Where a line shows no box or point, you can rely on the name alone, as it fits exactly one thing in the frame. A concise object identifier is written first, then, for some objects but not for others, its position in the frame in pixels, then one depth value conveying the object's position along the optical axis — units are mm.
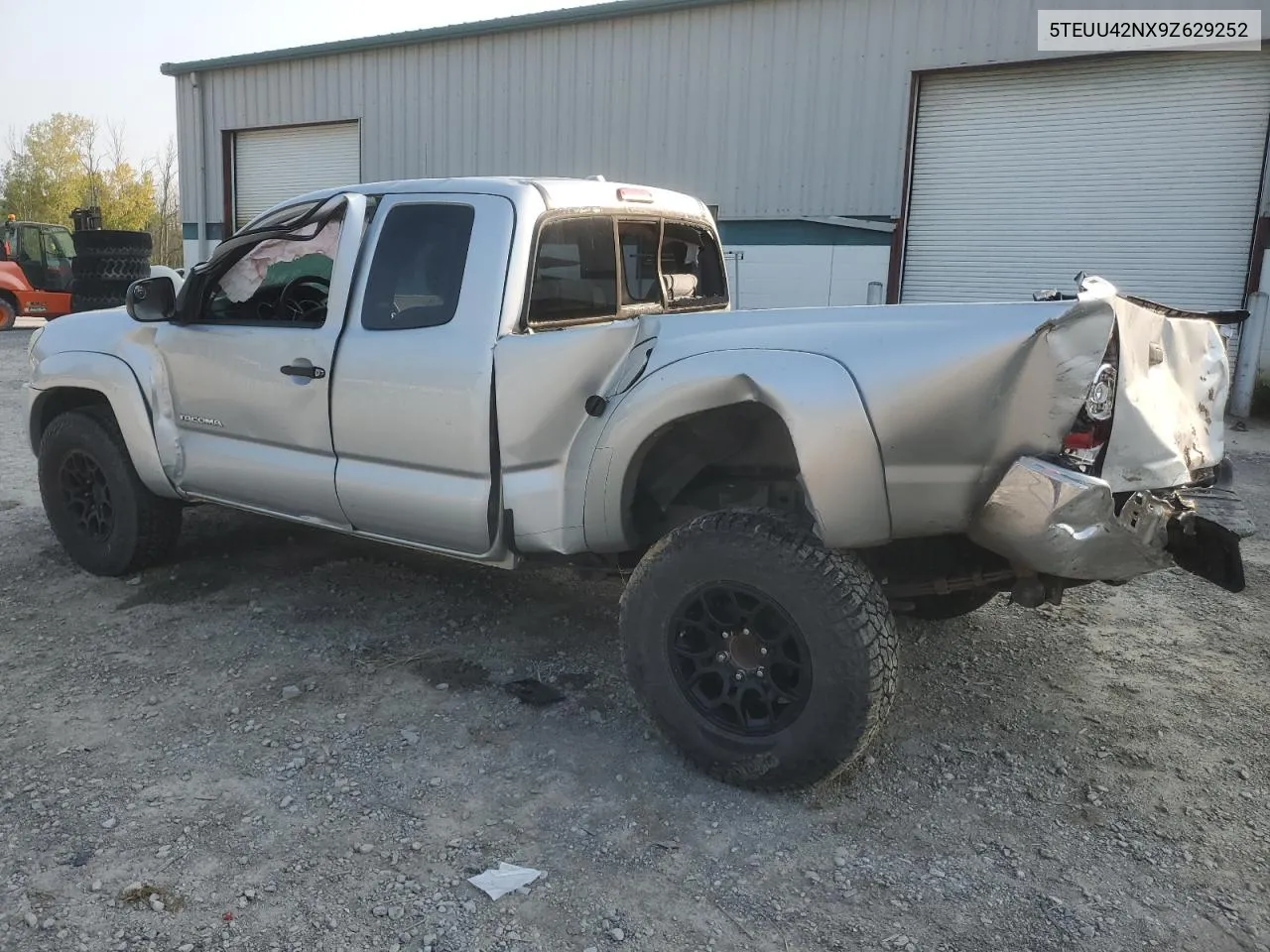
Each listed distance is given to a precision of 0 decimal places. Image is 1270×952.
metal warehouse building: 11336
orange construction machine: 21031
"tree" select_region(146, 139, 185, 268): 43062
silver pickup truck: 2658
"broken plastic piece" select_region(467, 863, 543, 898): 2568
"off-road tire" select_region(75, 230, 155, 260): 18484
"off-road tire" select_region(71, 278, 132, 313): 18609
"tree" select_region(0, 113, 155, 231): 45562
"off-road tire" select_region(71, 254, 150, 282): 18625
